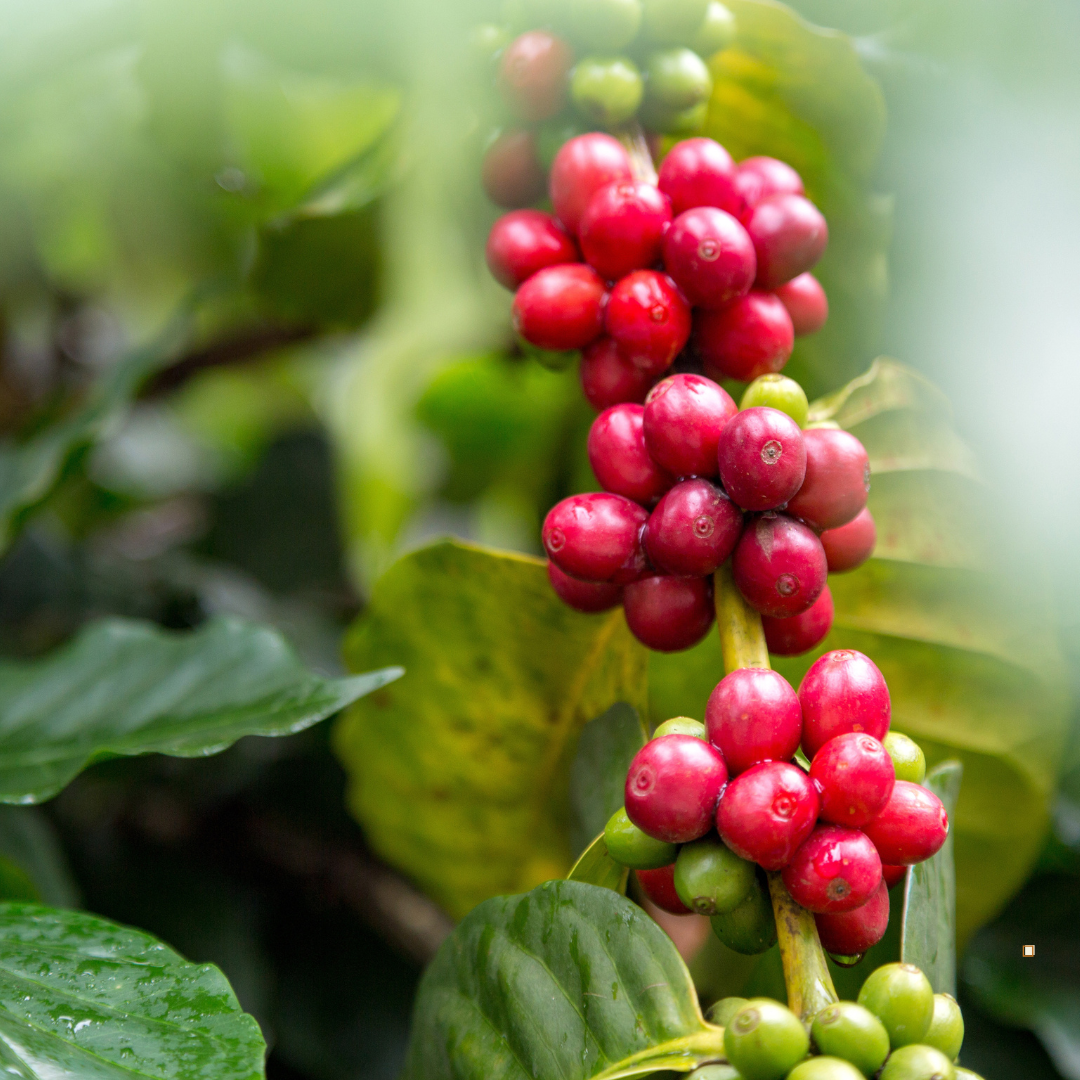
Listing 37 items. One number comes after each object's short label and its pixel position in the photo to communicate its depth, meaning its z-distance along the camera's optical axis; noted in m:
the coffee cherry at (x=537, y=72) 0.66
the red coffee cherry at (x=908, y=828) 0.60
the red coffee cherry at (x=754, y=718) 0.60
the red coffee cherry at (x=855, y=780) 0.59
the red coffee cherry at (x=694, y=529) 0.61
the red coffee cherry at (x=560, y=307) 0.64
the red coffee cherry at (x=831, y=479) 0.61
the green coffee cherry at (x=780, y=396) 0.62
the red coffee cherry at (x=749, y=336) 0.64
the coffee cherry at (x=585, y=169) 0.65
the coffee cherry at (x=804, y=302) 0.66
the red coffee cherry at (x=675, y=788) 0.59
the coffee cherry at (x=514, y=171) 0.68
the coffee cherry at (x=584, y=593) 0.64
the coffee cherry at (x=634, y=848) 0.60
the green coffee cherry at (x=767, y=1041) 0.58
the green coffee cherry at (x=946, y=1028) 0.59
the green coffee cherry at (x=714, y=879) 0.60
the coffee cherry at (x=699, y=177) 0.64
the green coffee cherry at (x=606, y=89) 0.66
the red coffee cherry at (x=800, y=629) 0.63
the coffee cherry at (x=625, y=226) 0.64
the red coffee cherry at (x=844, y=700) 0.60
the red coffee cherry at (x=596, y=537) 0.62
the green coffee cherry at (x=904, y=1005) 0.59
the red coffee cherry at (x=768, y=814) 0.59
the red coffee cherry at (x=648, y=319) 0.63
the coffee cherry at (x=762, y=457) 0.60
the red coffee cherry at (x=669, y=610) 0.62
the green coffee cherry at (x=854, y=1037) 0.58
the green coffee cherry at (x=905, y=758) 0.61
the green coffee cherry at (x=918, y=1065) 0.58
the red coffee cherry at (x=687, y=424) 0.61
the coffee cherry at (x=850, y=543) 0.63
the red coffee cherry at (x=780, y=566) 0.61
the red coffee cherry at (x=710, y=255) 0.63
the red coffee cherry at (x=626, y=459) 0.62
